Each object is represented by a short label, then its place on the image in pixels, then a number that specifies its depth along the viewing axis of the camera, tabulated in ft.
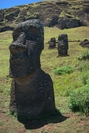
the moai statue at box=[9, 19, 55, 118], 24.13
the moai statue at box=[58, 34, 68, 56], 74.90
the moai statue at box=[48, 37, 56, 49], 89.97
